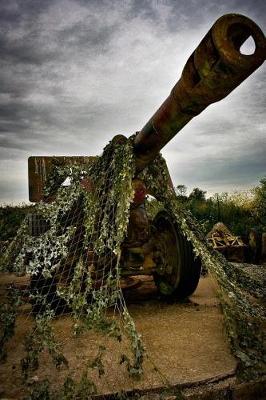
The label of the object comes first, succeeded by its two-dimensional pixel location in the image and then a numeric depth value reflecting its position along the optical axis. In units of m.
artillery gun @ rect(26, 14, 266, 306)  1.79
